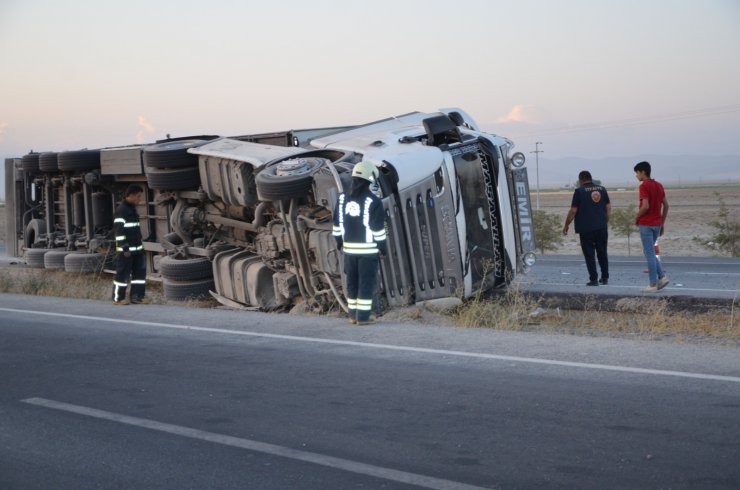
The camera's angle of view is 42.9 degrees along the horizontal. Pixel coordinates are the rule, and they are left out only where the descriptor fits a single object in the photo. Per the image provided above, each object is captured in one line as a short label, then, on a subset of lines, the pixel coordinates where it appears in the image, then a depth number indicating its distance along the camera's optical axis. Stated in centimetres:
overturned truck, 1081
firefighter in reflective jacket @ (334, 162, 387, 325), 979
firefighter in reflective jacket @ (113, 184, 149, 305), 1280
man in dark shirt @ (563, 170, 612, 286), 1371
